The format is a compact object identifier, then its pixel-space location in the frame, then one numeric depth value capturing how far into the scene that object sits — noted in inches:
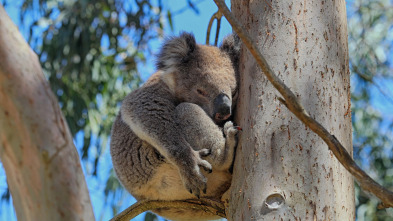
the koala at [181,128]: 177.6
